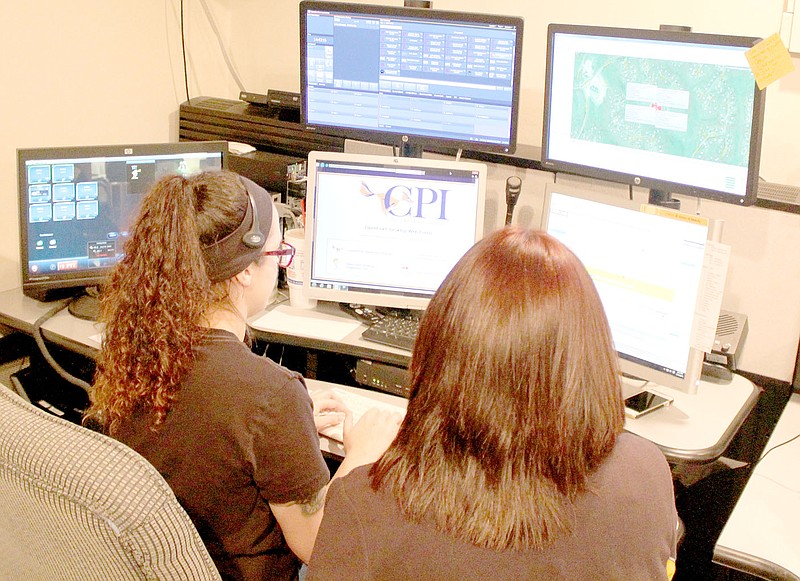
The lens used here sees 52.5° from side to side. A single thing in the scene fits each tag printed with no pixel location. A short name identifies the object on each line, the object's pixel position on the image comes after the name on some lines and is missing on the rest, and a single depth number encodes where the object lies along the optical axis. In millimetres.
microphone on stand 2109
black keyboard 1981
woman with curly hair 1278
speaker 1891
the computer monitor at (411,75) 2070
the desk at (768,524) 1423
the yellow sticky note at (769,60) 1602
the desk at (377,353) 1657
